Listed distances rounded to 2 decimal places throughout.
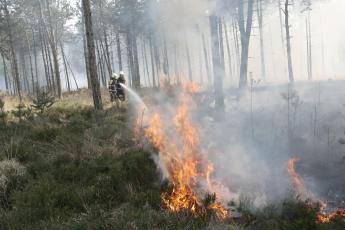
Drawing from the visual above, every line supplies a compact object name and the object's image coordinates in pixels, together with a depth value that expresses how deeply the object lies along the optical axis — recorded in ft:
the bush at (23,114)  39.24
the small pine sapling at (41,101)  40.88
